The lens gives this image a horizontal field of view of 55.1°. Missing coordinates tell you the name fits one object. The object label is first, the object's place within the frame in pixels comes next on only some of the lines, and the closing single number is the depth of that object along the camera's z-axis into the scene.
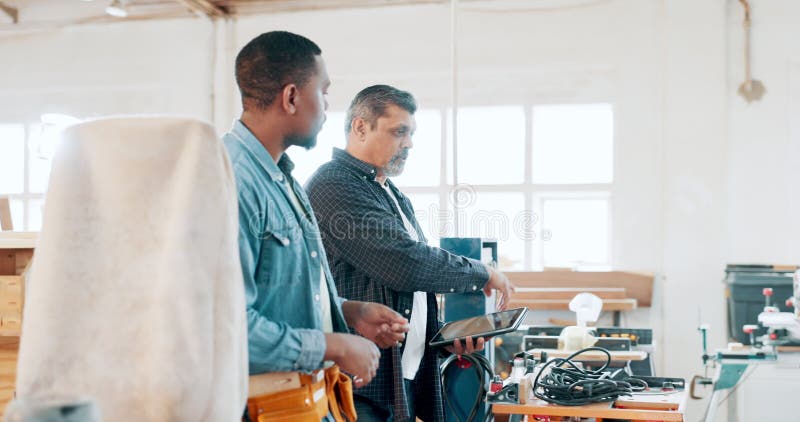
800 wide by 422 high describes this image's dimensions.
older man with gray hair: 2.02
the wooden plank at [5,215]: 2.73
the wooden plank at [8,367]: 2.42
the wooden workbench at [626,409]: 2.17
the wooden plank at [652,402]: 2.24
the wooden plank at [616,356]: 2.83
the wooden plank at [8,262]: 2.53
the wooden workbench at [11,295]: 2.32
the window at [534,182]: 5.36
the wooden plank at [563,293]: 4.92
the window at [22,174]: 6.16
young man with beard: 1.22
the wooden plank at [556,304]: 4.79
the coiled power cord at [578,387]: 2.27
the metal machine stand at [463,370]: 2.76
